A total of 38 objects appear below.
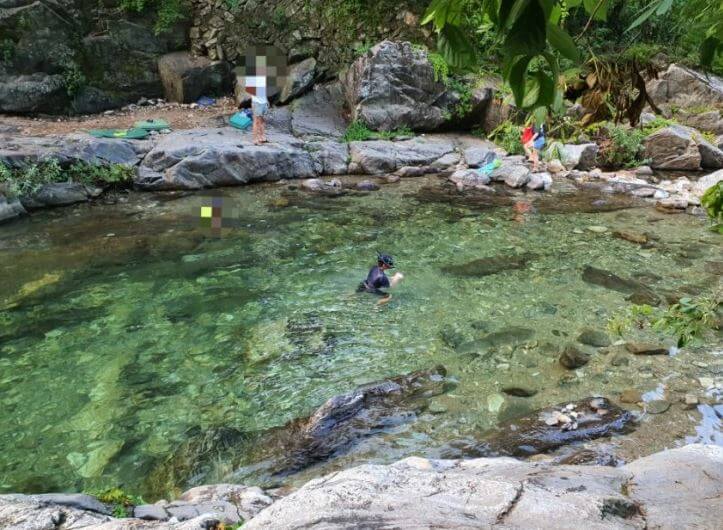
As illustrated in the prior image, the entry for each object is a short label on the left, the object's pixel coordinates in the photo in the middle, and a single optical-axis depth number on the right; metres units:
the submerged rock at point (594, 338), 5.27
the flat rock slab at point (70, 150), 9.45
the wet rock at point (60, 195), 9.18
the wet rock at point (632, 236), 8.05
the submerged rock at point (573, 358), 4.93
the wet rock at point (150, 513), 2.66
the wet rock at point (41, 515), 2.18
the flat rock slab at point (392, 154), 11.67
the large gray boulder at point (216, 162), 10.35
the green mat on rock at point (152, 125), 11.89
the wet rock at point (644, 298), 6.09
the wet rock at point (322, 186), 10.54
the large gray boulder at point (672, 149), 11.72
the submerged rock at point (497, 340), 5.28
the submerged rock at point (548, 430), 3.87
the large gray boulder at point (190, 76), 14.01
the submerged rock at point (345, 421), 3.85
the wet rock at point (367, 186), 10.72
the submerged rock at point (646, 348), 5.03
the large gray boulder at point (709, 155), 11.77
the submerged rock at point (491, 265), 7.11
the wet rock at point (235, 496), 2.89
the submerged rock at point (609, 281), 6.49
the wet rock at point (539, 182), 10.84
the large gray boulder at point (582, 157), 11.89
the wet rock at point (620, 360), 4.92
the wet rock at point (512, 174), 10.99
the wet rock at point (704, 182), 9.86
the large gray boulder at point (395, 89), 12.97
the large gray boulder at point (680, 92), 13.67
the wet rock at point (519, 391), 4.57
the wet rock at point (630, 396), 4.39
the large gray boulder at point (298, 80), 13.92
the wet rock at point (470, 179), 10.95
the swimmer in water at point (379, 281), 6.04
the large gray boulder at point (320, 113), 13.04
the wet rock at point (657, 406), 4.24
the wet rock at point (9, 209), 8.69
